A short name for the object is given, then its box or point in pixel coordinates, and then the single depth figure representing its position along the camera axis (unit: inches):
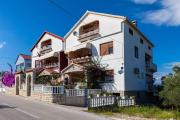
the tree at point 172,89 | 443.5
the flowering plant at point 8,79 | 902.8
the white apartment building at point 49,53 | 825.5
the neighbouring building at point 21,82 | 678.2
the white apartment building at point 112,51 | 623.4
